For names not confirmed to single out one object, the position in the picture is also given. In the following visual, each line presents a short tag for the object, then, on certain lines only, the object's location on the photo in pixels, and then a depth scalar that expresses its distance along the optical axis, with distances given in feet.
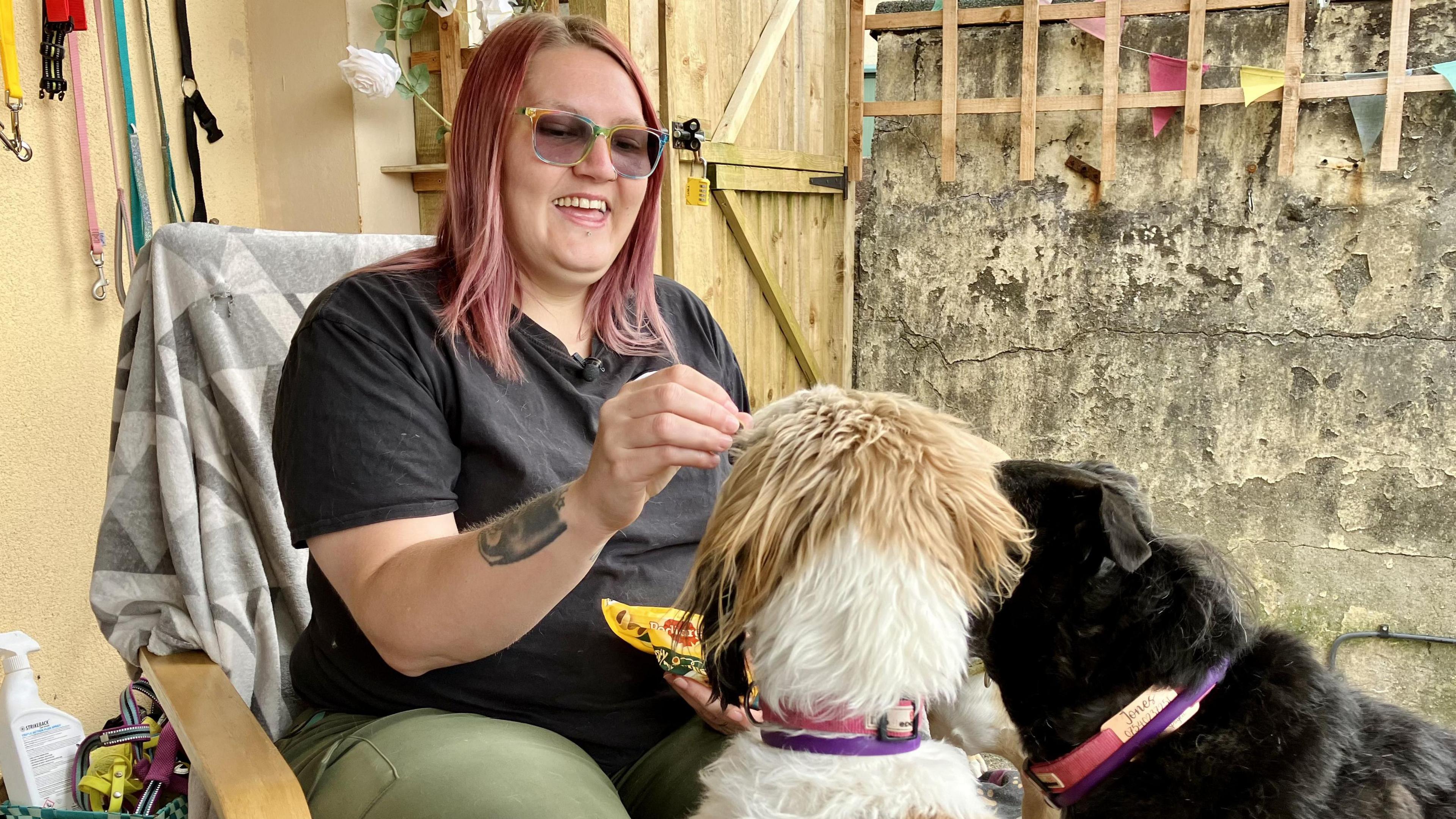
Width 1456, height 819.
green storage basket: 5.61
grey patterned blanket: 5.92
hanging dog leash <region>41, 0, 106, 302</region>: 9.05
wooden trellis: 13.76
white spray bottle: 6.07
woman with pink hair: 4.17
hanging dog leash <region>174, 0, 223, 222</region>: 11.34
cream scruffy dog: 3.44
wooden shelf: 14.29
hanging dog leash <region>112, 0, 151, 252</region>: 9.99
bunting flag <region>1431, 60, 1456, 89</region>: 13.38
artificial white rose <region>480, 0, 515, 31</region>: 12.19
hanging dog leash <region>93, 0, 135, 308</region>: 9.82
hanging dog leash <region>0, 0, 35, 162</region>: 8.45
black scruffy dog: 4.36
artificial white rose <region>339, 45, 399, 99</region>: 12.63
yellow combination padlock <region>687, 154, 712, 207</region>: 12.33
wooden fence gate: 12.27
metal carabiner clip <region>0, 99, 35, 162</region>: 8.75
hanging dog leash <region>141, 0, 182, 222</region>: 10.70
